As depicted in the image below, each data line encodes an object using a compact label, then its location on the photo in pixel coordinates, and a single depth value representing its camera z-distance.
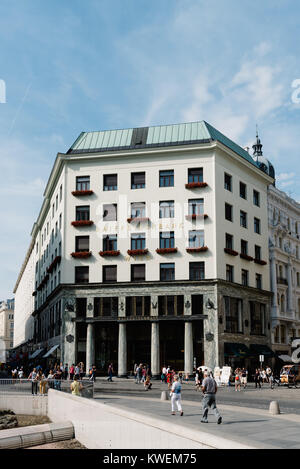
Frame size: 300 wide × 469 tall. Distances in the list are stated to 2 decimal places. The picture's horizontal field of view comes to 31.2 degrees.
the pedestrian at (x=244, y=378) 43.56
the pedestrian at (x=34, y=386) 30.30
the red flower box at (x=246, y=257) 55.24
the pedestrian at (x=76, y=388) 26.26
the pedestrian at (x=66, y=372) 46.75
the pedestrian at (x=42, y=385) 29.75
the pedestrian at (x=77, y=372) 41.78
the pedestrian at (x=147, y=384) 40.62
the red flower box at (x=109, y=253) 52.75
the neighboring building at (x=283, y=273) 63.44
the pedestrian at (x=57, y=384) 28.42
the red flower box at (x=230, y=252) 52.50
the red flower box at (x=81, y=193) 54.78
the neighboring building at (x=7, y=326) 194.75
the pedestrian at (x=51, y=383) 29.48
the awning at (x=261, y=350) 53.97
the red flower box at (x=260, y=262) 57.71
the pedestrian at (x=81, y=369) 46.54
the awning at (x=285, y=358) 59.84
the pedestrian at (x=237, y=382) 39.84
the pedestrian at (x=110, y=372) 46.46
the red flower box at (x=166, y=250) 51.66
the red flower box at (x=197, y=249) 51.22
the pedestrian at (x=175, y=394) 22.41
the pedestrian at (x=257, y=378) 43.66
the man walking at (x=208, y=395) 19.58
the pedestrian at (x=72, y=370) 44.59
